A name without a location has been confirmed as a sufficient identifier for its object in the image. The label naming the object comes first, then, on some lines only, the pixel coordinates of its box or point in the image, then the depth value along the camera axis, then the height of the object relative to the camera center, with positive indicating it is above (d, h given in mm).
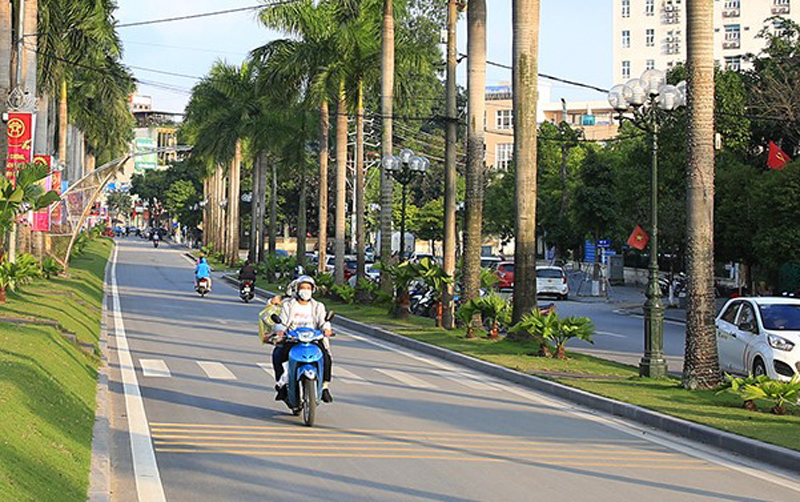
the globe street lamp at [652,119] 19188 +2780
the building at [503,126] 127375 +14417
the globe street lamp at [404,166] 36000 +2837
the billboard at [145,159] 174362 +14227
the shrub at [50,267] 38562 -516
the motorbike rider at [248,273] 43938 -692
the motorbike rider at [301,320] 14414 -799
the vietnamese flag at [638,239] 44844 +765
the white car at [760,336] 17828 -1203
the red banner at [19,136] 31031 +3053
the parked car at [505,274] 54531 -766
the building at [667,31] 108125 +21598
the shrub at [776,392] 14375 -1618
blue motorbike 13766 -1372
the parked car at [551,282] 53688 -1098
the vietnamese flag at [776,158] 41438 +3645
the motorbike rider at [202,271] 46250 -666
